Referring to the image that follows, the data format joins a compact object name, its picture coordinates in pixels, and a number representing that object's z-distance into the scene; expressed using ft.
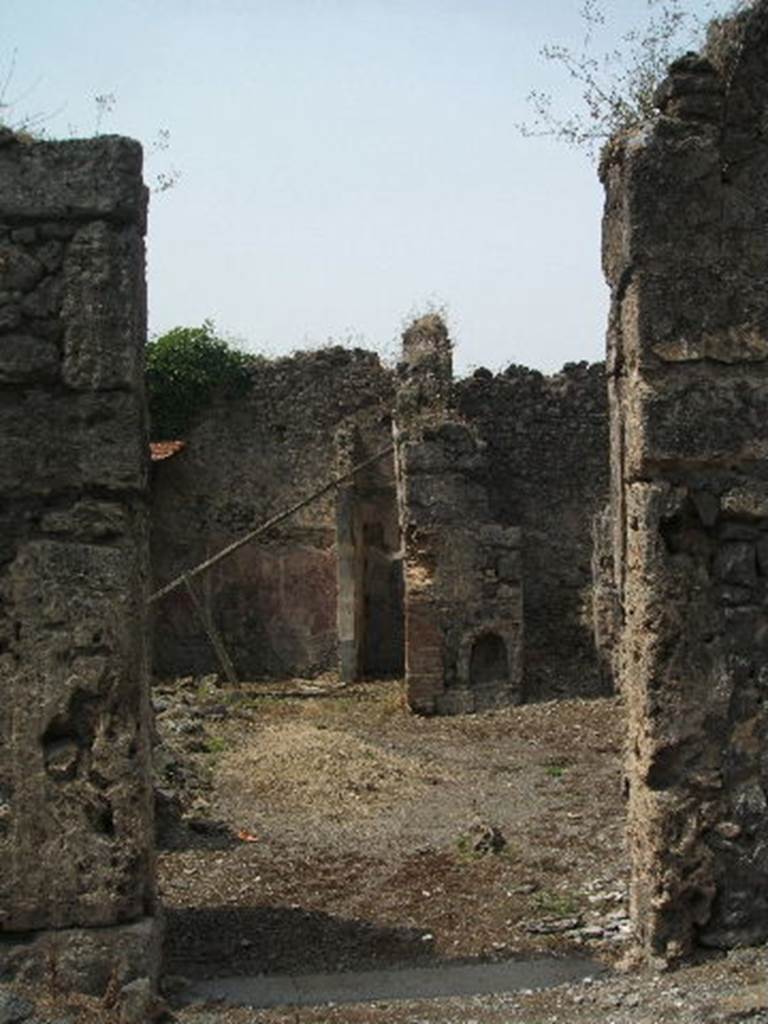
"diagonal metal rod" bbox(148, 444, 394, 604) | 54.34
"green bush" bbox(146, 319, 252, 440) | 64.49
